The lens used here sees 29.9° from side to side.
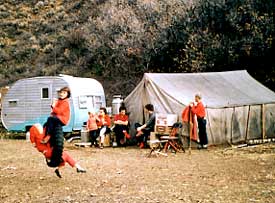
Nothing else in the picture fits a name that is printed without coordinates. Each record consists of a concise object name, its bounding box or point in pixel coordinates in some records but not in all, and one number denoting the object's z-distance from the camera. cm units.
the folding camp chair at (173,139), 1319
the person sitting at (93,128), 1538
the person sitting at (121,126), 1509
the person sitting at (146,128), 1400
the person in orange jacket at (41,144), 827
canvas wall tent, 1464
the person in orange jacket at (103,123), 1521
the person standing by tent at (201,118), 1378
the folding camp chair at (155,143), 1277
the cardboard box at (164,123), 1368
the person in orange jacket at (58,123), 824
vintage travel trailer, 1850
